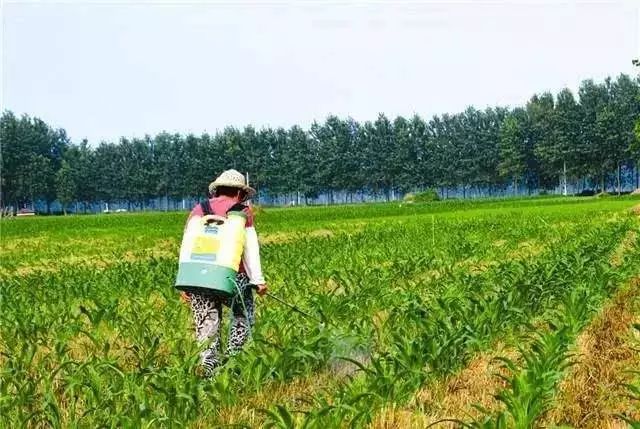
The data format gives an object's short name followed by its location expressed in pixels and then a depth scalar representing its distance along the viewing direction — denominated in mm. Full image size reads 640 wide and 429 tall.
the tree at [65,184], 107750
